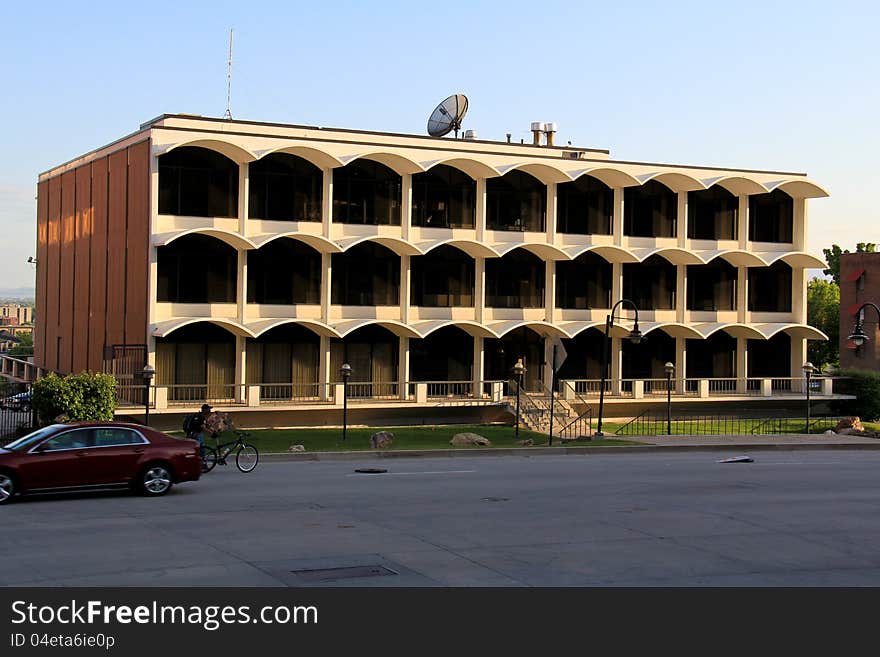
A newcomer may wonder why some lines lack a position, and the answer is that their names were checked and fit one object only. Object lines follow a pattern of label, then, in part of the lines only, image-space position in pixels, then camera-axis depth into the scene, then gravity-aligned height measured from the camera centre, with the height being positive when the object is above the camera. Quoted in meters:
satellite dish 51.68 +11.70
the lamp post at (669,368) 43.44 +0.02
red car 20.41 -1.78
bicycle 27.09 -2.16
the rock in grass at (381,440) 33.97 -2.23
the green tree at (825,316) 99.50 +4.98
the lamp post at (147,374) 34.03 -0.28
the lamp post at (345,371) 36.40 -0.15
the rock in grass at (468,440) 36.62 -2.39
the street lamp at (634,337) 40.62 +1.15
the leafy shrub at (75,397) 34.78 -1.02
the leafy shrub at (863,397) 56.97 -1.34
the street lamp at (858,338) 40.53 +1.18
